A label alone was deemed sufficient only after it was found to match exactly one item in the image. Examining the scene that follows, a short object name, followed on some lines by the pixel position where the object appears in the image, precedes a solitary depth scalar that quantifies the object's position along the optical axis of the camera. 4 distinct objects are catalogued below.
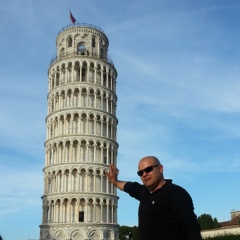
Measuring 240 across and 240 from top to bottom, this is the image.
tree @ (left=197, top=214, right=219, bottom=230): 70.31
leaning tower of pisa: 52.06
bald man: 4.02
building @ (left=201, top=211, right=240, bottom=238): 49.39
